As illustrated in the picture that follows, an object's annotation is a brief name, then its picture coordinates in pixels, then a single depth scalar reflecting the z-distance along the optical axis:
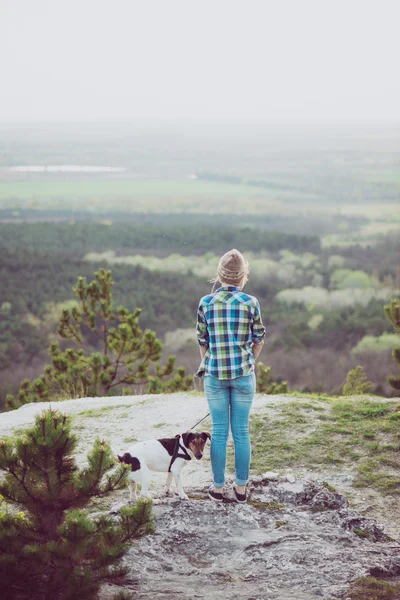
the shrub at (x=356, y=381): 15.19
